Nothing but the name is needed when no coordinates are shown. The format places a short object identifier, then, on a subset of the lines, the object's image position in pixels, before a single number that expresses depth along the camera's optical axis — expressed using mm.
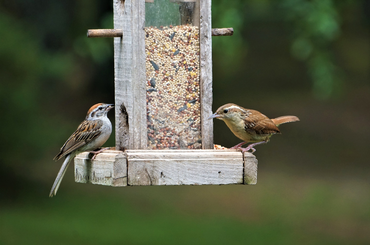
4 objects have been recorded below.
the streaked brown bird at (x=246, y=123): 9703
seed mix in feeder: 9227
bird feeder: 9086
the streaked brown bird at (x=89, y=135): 9836
